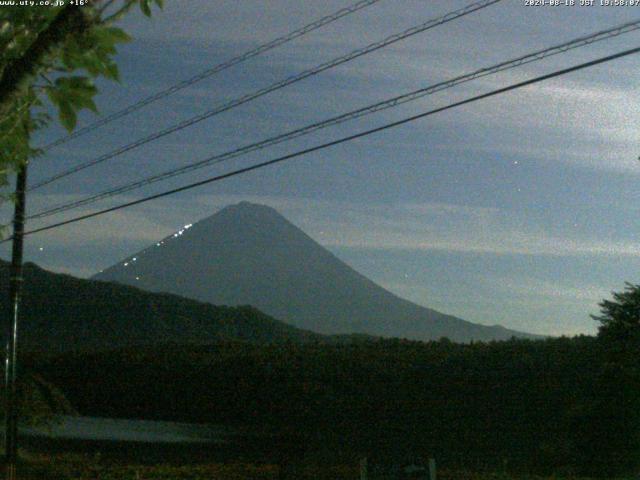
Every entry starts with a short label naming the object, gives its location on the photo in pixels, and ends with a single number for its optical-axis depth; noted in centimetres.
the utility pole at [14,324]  1490
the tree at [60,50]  390
